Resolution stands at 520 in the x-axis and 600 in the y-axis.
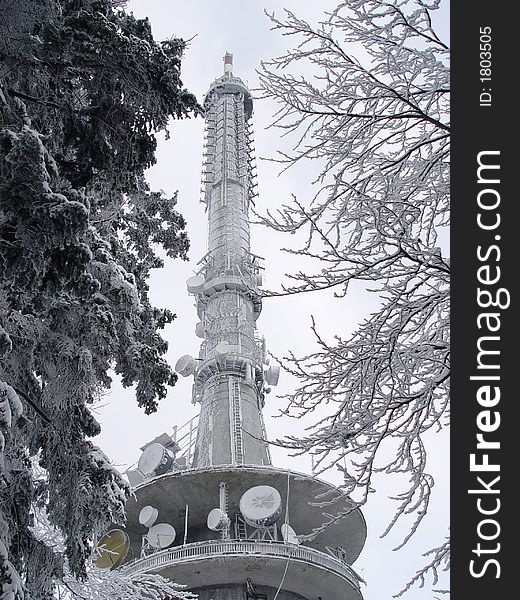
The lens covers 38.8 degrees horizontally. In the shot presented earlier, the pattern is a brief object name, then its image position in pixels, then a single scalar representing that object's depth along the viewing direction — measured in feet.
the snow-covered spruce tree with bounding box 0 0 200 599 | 25.20
